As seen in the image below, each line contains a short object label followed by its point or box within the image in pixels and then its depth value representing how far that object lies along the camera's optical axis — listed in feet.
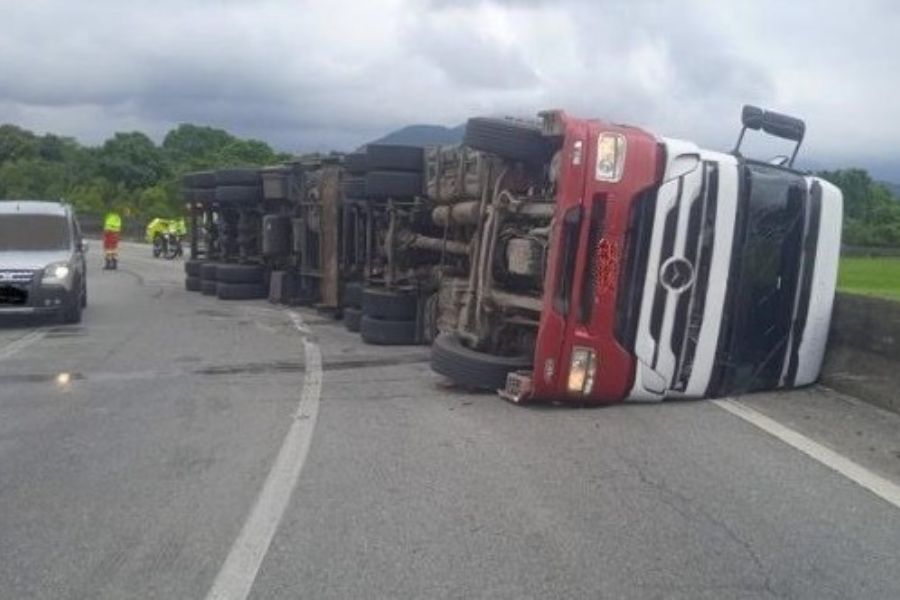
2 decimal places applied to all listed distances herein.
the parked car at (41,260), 50.34
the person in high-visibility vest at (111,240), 109.70
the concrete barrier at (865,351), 27.96
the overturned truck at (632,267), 26.63
